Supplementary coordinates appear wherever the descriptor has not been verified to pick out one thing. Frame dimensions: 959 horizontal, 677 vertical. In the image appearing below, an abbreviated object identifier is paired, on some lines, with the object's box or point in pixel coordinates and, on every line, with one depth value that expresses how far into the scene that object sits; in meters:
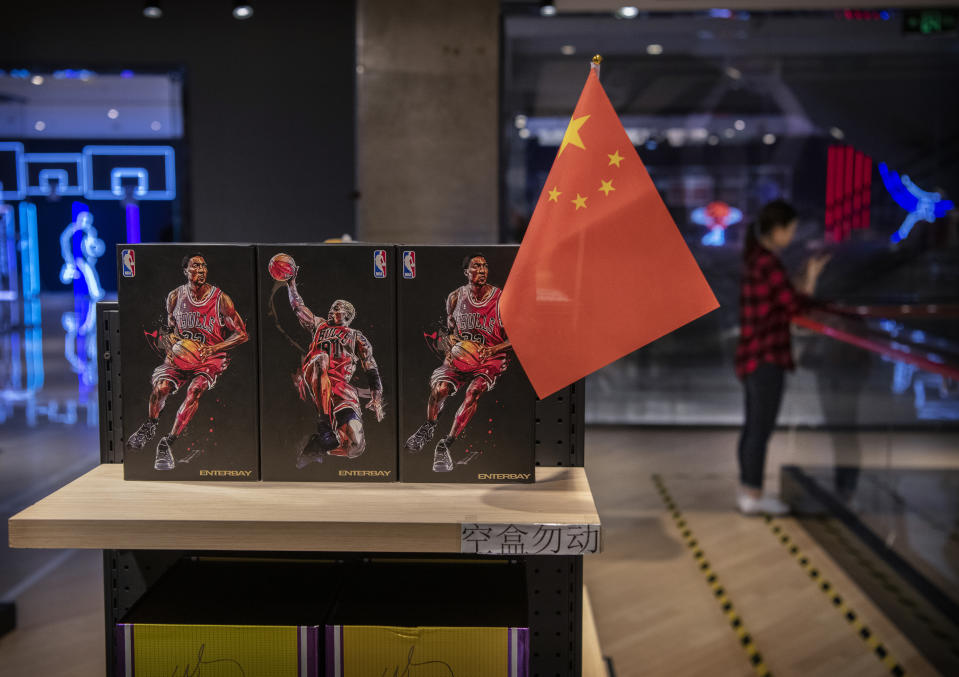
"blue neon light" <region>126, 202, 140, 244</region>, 7.88
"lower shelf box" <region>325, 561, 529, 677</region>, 1.16
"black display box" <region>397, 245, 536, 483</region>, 1.19
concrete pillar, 4.38
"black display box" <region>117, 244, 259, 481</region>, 1.19
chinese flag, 1.15
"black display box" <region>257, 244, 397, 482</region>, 1.19
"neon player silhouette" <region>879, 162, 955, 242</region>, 6.46
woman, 3.98
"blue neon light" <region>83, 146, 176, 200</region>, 8.20
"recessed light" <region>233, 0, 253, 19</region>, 4.55
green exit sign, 4.93
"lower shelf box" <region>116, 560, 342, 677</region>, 1.17
